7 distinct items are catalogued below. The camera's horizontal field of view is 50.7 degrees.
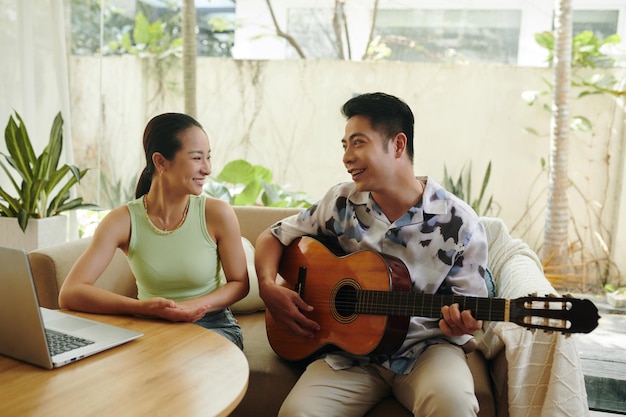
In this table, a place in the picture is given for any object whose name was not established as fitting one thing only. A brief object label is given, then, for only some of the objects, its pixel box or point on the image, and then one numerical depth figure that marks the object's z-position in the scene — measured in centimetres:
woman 199
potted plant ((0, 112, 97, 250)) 356
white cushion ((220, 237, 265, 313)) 271
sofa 185
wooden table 123
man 188
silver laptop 131
